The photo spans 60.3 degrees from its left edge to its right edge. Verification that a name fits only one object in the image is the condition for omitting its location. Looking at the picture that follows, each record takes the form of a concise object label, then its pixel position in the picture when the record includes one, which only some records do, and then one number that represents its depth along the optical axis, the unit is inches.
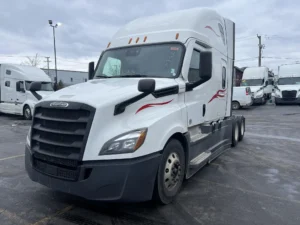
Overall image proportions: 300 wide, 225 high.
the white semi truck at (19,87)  617.2
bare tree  2224.4
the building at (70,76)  2496.3
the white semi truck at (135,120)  124.9
